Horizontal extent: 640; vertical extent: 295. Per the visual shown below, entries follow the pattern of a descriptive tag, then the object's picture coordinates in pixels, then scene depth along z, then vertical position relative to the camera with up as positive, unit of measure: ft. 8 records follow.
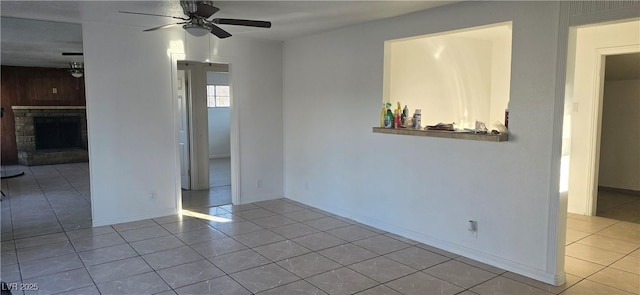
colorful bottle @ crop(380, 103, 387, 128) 14.12 +0.02
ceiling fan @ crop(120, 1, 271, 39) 10.44 +2.53
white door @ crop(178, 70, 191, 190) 20.59 -0.79
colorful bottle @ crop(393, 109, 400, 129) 13.78 -0.18
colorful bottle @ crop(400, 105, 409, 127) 13.81 -0.08
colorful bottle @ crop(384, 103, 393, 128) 13.89 -0.14
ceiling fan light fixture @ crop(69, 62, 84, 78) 16.71 +1.89
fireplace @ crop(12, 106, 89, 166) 24.52 -1.20
